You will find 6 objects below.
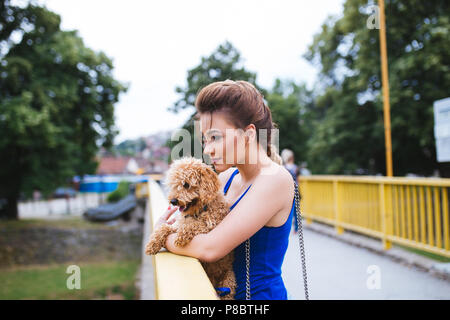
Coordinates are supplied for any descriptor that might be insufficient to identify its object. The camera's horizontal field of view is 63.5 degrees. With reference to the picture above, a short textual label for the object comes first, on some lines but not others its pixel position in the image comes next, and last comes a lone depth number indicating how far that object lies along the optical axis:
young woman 1.51
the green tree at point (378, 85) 12.69
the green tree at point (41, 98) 13.72
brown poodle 1.52
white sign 5.28
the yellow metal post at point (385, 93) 8.74
